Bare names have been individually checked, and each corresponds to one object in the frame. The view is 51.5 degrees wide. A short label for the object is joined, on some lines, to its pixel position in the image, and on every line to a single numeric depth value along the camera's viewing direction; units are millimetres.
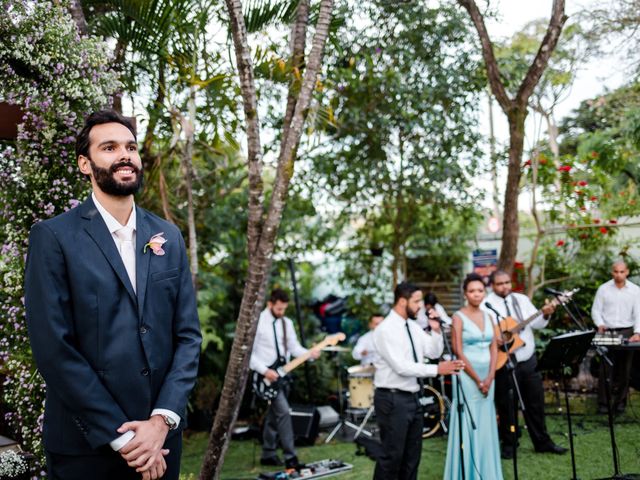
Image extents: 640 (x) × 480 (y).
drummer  9661
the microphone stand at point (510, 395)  5559
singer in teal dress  5793
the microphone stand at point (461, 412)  5602
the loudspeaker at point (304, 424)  9016
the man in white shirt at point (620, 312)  9117
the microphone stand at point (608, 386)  5719
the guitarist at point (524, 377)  7551
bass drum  9148
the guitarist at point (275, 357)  8070
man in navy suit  2381
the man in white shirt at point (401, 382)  5531
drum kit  9188
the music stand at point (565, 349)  5758
